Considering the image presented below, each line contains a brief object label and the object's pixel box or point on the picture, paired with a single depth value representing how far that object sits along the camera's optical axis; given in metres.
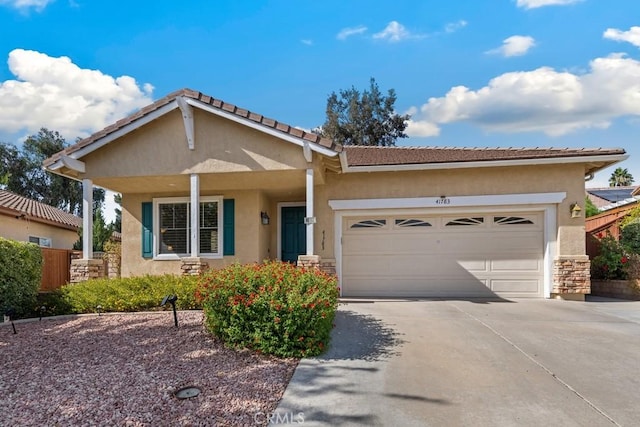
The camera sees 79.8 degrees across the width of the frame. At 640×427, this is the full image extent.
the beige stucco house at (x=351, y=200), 8.37
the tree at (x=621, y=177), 36.56
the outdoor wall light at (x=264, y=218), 10.48
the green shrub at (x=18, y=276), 7.26
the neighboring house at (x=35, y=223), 13.79
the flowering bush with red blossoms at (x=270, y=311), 4.70
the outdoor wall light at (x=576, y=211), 8.87
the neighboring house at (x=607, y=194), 27.92
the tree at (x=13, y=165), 29.62
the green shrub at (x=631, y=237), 9.76
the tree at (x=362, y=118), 29.73
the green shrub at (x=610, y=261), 9.71
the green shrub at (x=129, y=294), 7.35
